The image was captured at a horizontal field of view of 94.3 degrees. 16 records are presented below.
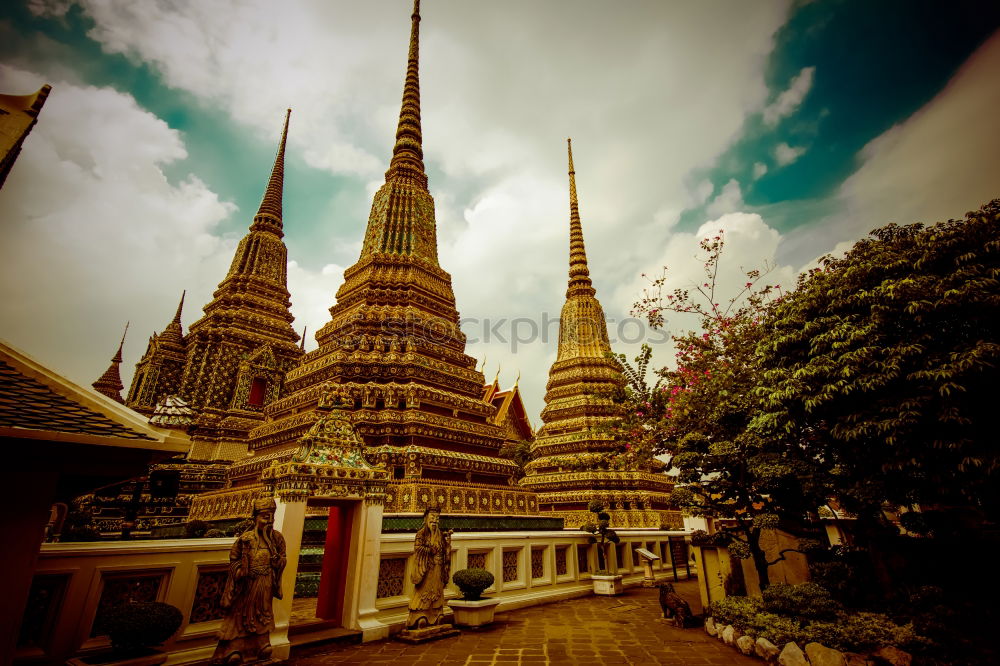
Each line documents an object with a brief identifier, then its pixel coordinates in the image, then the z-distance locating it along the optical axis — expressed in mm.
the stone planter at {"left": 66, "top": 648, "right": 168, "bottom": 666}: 3924
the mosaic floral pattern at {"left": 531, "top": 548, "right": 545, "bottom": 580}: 9992
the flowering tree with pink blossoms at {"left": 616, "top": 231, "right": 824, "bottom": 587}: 7738
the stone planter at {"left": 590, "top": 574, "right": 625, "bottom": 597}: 10797
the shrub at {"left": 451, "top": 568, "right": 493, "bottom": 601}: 7262
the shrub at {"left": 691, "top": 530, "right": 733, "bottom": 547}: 7967
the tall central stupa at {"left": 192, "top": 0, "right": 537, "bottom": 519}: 11023
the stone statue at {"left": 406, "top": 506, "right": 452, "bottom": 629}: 6645
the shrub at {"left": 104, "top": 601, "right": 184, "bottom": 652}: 4027
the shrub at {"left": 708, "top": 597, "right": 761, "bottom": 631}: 6680
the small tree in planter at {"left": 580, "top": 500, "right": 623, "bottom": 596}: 10836
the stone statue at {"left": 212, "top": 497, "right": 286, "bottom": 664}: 4934
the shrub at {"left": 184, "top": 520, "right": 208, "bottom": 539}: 6851
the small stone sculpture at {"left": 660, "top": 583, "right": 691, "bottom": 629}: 7465
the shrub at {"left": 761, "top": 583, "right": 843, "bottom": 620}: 6105
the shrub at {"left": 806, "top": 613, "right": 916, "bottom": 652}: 5543
